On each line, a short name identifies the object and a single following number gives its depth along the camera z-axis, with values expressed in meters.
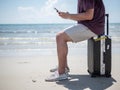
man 1.48
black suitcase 1.53
